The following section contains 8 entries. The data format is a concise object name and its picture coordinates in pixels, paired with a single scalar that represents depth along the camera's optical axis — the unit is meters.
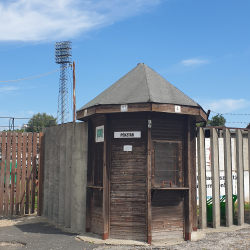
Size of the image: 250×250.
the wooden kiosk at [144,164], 8.35
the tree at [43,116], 82.14
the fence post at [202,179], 9.78
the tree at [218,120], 53.75
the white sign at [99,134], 8.96
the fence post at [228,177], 10.09
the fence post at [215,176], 9.95
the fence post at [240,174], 10.34
